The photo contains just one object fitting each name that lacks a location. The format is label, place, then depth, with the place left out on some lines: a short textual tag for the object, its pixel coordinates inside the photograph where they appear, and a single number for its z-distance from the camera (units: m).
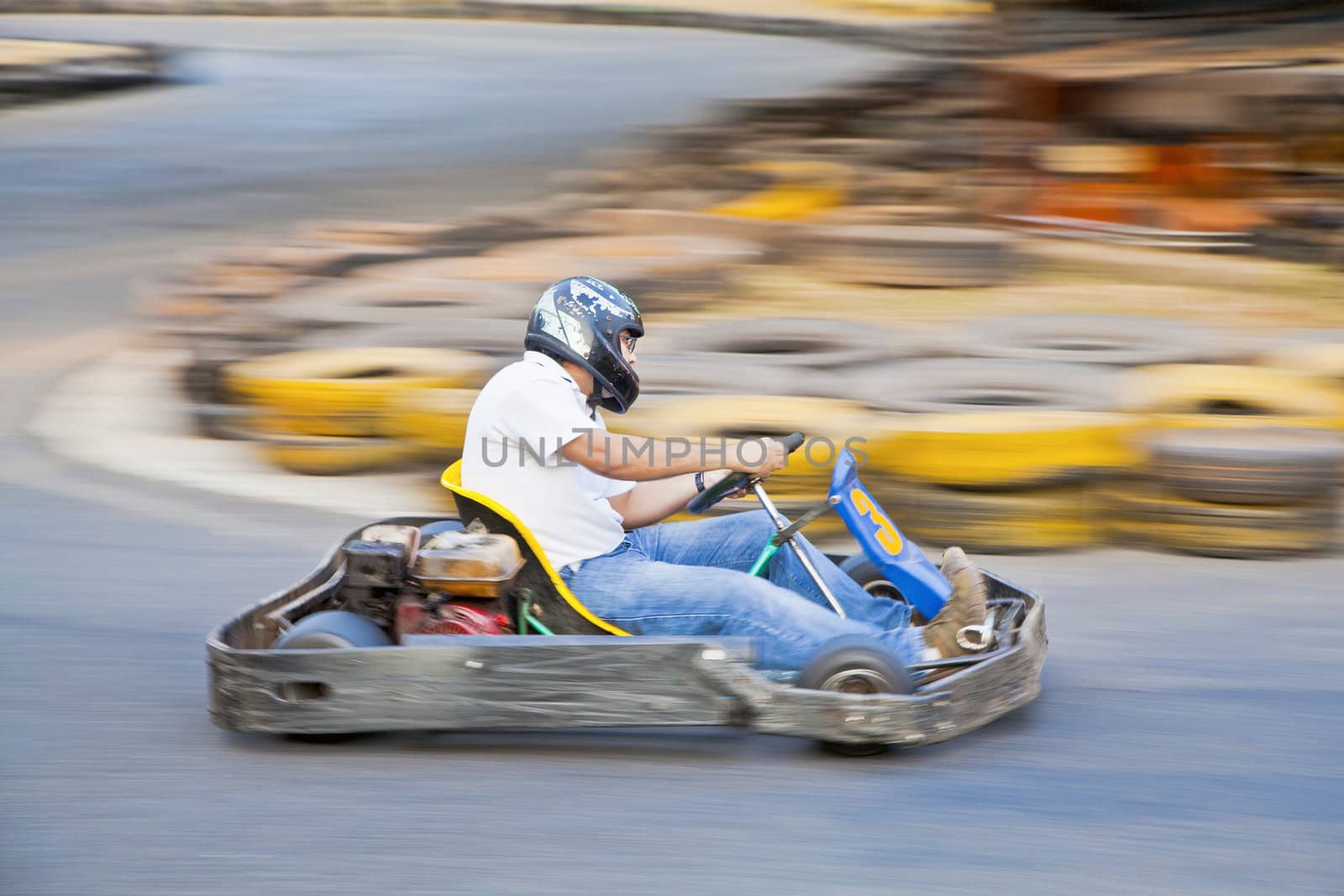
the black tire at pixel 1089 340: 13.67
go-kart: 7.32
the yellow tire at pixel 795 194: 22.73
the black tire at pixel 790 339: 13.84
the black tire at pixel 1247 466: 10.60
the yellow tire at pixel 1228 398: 11.96
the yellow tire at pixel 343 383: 12.98
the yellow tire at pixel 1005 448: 10.81
